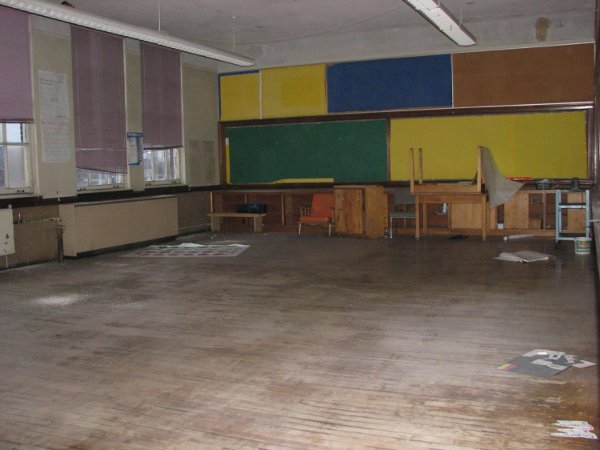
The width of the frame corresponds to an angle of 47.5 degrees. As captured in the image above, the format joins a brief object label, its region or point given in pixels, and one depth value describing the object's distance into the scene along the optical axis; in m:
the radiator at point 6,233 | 8.49
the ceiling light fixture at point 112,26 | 6.93
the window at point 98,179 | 10.12
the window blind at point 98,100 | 9.77
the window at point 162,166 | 11.70
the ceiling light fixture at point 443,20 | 7.86
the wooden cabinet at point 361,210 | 11.38
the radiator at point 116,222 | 9.60
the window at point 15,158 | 8.82
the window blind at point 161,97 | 11.25
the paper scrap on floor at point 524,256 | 8.48
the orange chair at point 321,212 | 11.74
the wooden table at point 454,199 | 10.61
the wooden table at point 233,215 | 12.60
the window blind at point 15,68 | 8.52
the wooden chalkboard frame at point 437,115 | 10.80
